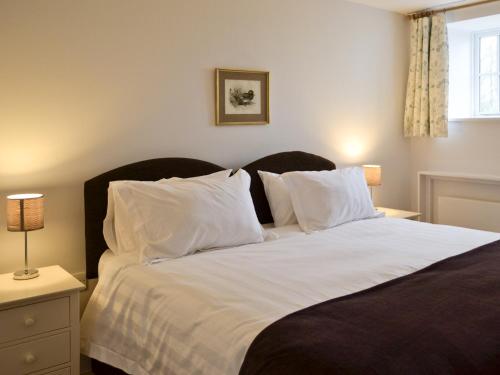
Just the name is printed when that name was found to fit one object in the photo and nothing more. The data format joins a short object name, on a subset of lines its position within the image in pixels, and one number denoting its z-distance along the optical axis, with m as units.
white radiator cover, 3.98
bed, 1.45
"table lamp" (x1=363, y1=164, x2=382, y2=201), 3.98
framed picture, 3.28
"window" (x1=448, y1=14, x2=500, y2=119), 4.24
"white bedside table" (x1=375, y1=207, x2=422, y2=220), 3.87
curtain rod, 3.92
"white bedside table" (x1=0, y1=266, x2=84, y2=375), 2.13
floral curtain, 4.14
